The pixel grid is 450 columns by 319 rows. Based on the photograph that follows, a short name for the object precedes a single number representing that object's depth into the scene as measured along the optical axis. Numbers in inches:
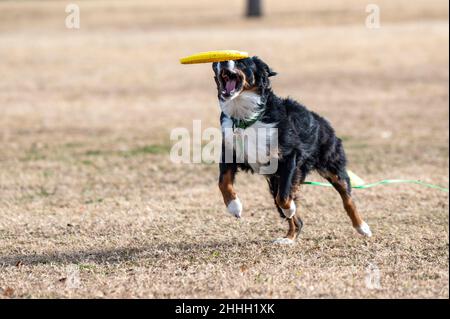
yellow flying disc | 469.1
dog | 489.4
